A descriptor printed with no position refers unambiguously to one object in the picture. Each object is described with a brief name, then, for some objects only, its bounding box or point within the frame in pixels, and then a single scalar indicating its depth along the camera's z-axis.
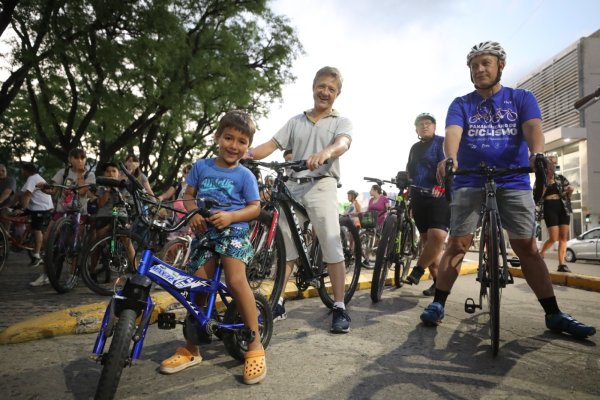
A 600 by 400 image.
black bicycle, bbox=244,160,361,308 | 3.16
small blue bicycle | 1.66
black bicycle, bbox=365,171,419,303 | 4.16
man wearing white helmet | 2.99
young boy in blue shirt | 2.26
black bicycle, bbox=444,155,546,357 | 2.54
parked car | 15.12
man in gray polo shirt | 3.37
